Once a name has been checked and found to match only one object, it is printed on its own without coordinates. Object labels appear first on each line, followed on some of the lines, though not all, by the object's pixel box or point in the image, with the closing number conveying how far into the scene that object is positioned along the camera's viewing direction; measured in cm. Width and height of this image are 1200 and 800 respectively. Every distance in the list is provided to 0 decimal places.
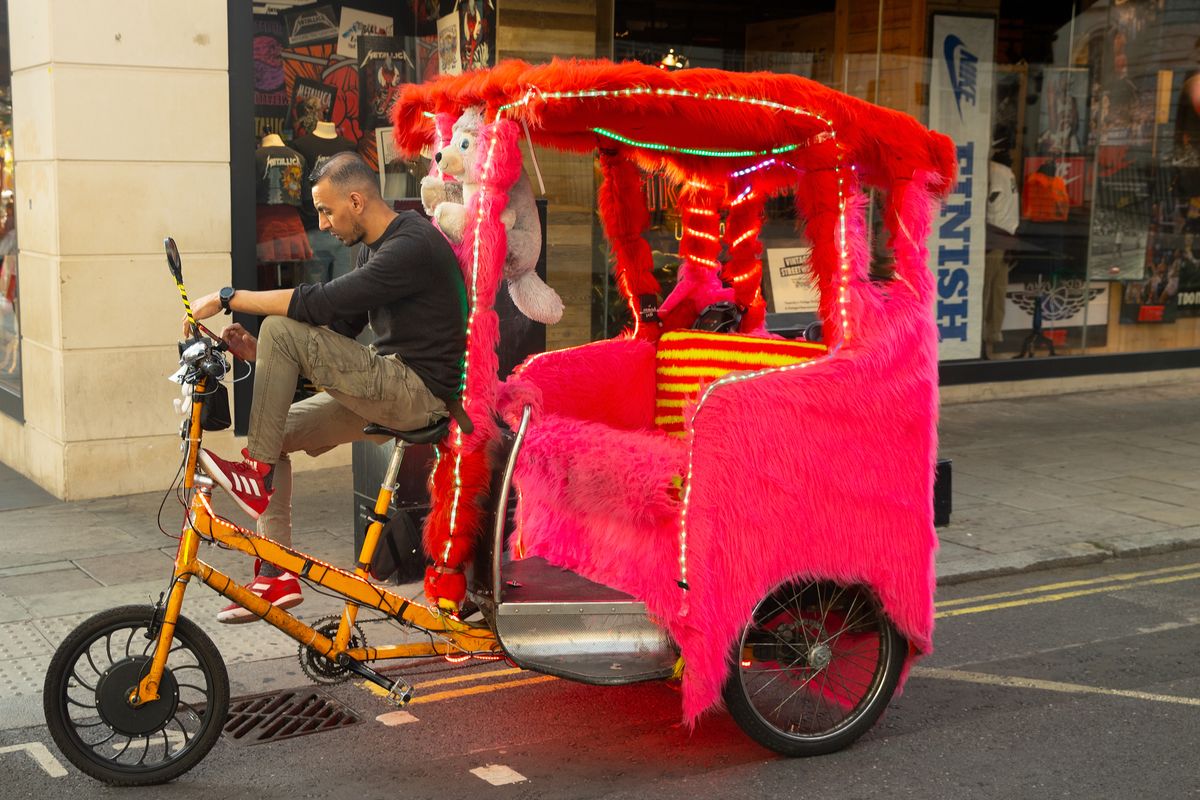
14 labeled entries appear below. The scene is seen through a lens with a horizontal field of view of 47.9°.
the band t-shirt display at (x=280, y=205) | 909
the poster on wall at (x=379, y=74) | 977
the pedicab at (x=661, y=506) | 429
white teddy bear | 446
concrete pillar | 810
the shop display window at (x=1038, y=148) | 1162
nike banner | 1217
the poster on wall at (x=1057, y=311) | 1291
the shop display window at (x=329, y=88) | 922
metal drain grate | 483
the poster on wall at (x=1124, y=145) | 1315
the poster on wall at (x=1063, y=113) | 1283
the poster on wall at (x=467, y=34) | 987
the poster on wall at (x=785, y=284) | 1126
